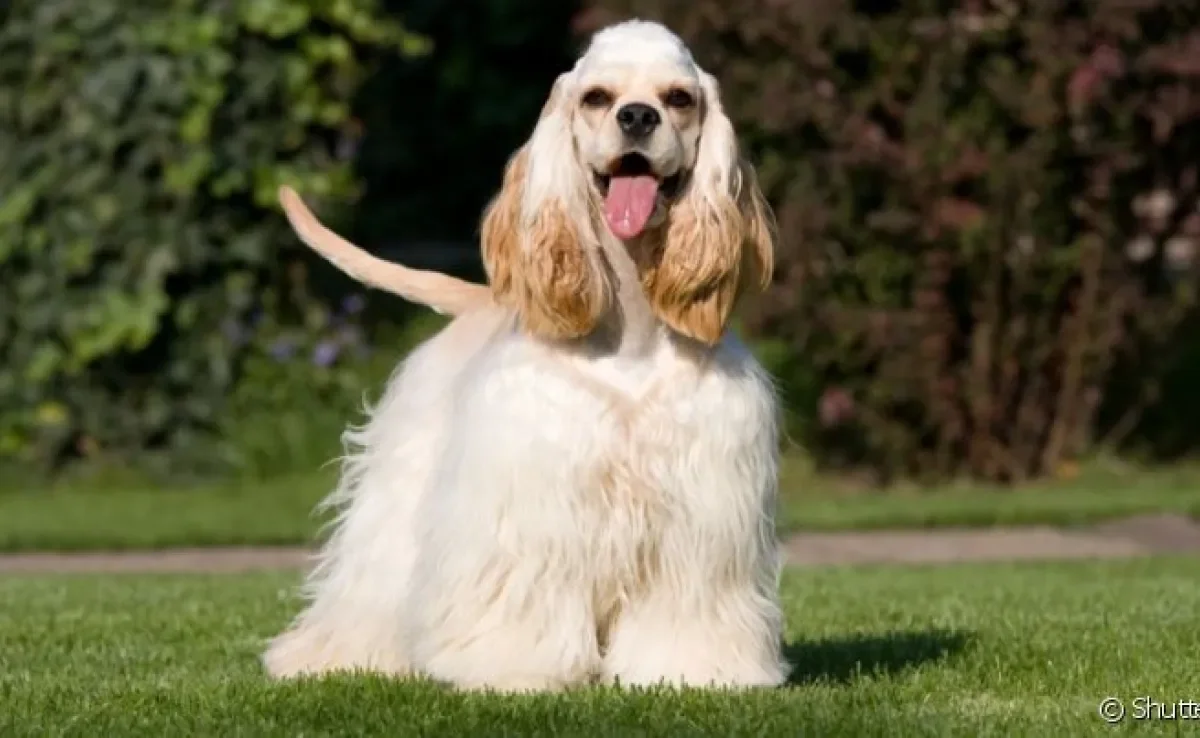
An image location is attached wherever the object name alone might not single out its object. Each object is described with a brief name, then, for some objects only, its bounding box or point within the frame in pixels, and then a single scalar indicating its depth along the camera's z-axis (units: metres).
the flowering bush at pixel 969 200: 13.85
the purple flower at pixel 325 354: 15.26
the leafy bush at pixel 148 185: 14.64
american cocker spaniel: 6.18
